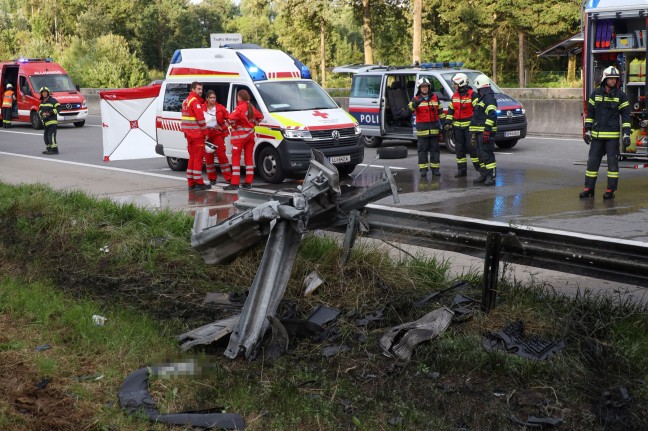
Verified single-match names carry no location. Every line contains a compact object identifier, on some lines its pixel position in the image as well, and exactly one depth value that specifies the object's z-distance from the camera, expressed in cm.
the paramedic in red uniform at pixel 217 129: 1448
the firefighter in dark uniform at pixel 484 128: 1380
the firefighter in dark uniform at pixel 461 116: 1464
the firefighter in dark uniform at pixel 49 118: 2103
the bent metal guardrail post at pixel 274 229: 568
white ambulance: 1459
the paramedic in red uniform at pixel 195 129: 1409
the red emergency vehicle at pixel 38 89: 2998
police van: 1820
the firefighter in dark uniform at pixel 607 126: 1209
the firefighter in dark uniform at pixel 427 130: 1506
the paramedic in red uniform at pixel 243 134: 1405
